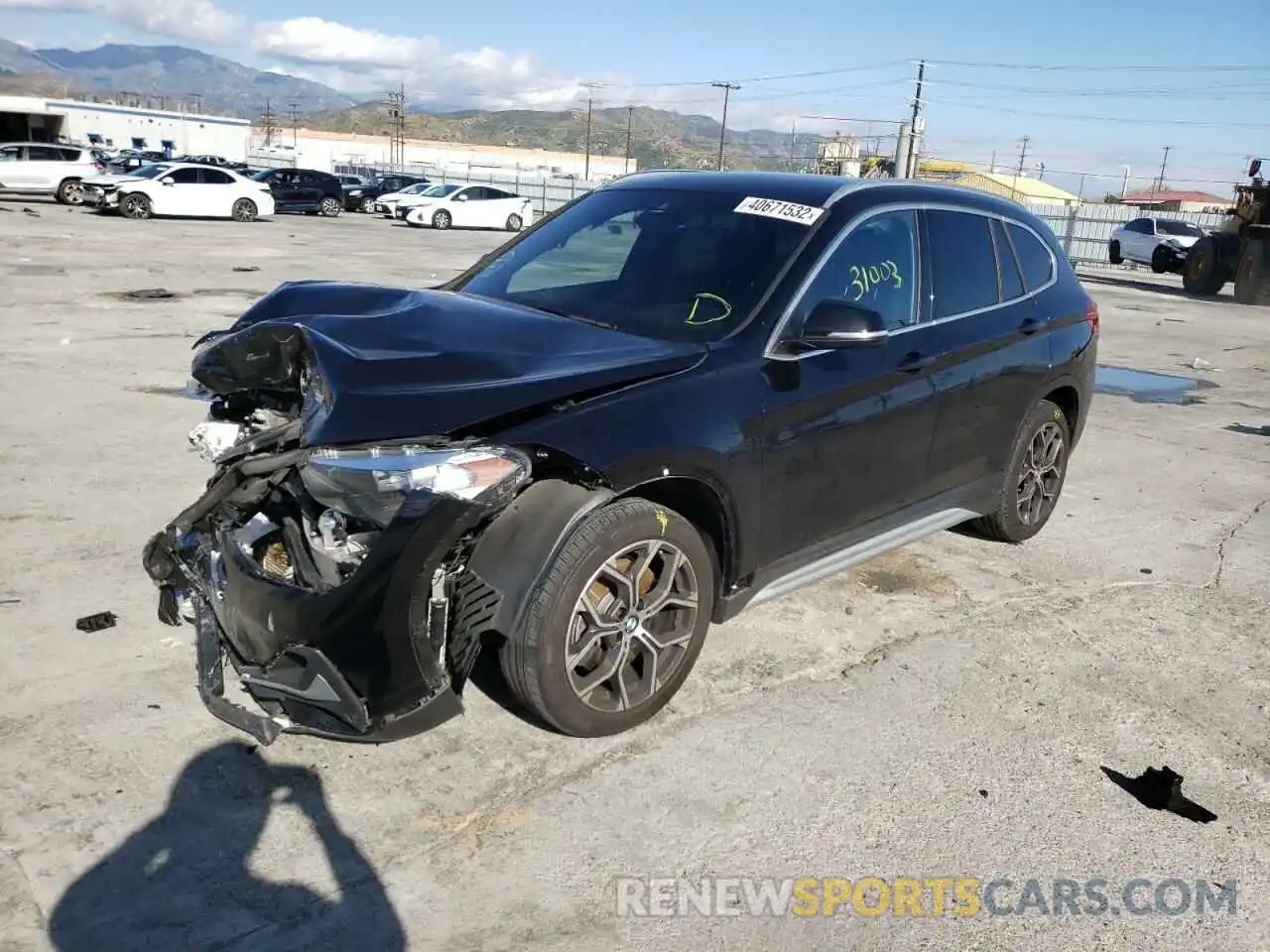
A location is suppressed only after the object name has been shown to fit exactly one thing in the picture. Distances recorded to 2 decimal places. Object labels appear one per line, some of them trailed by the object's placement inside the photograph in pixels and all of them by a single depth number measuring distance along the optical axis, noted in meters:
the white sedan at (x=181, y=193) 26.53
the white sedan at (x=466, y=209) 32.81
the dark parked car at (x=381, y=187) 38.41
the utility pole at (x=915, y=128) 44.72
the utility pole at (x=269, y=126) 110.34
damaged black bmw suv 2.75
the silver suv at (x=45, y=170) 28.56
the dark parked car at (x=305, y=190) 33.44
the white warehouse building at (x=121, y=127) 64.44
